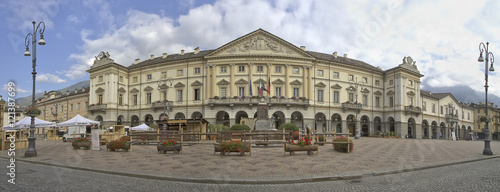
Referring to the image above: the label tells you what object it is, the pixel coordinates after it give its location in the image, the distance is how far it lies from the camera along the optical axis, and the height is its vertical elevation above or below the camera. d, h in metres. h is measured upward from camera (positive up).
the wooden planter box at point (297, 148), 15.65 -1.73
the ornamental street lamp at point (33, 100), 16.62 +0.71
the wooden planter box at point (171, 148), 17.19 -1.89
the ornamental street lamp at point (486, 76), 19.61 +2.41
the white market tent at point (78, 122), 29.23 -0.84
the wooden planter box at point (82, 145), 21.20 -2.14
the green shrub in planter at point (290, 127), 33.33 -1.46
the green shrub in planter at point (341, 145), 18.03 -1.86
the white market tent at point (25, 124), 23.59 -0.85
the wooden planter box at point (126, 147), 18.95 -2.03
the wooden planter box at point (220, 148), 15.53 -1.74
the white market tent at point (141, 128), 40.42 -1.93
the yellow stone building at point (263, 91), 51.06 +4.14
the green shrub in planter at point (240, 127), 32.72 -1.44
